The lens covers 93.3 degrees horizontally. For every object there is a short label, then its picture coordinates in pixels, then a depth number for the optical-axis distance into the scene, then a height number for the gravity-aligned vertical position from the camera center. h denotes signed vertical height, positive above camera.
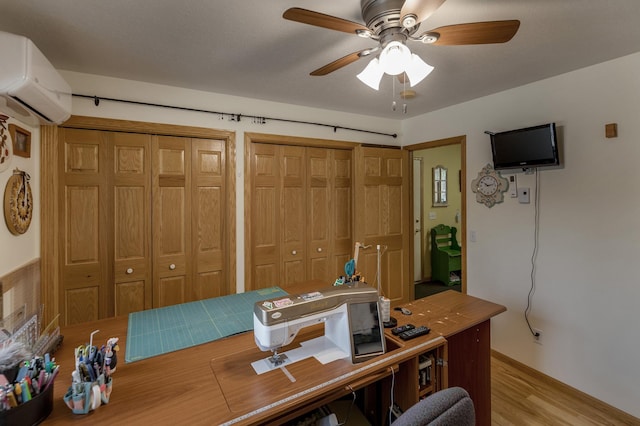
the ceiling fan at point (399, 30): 1.12 +0.75
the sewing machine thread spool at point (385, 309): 1.50 -0.48
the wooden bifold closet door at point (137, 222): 2.26 -0.05
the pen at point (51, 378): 0.89 -0.49
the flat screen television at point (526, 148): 2.28 +0.50
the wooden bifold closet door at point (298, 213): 2.94 +0.00
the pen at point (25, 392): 0.84 -0.49
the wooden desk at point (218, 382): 0.92 -0.60
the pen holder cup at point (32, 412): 0.80 -0.54
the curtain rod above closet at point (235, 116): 2.22 +0.89
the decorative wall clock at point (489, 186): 2.71 +0.23
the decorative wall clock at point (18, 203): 1.69 +0.08
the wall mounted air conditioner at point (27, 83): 1.38 +0.66
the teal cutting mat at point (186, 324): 1.33 -0.56
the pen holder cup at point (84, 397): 0.91 -0.55
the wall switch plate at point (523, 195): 2.52 +0.13
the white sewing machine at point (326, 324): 1.15 -0.45
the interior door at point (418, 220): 4.88 -0.13
